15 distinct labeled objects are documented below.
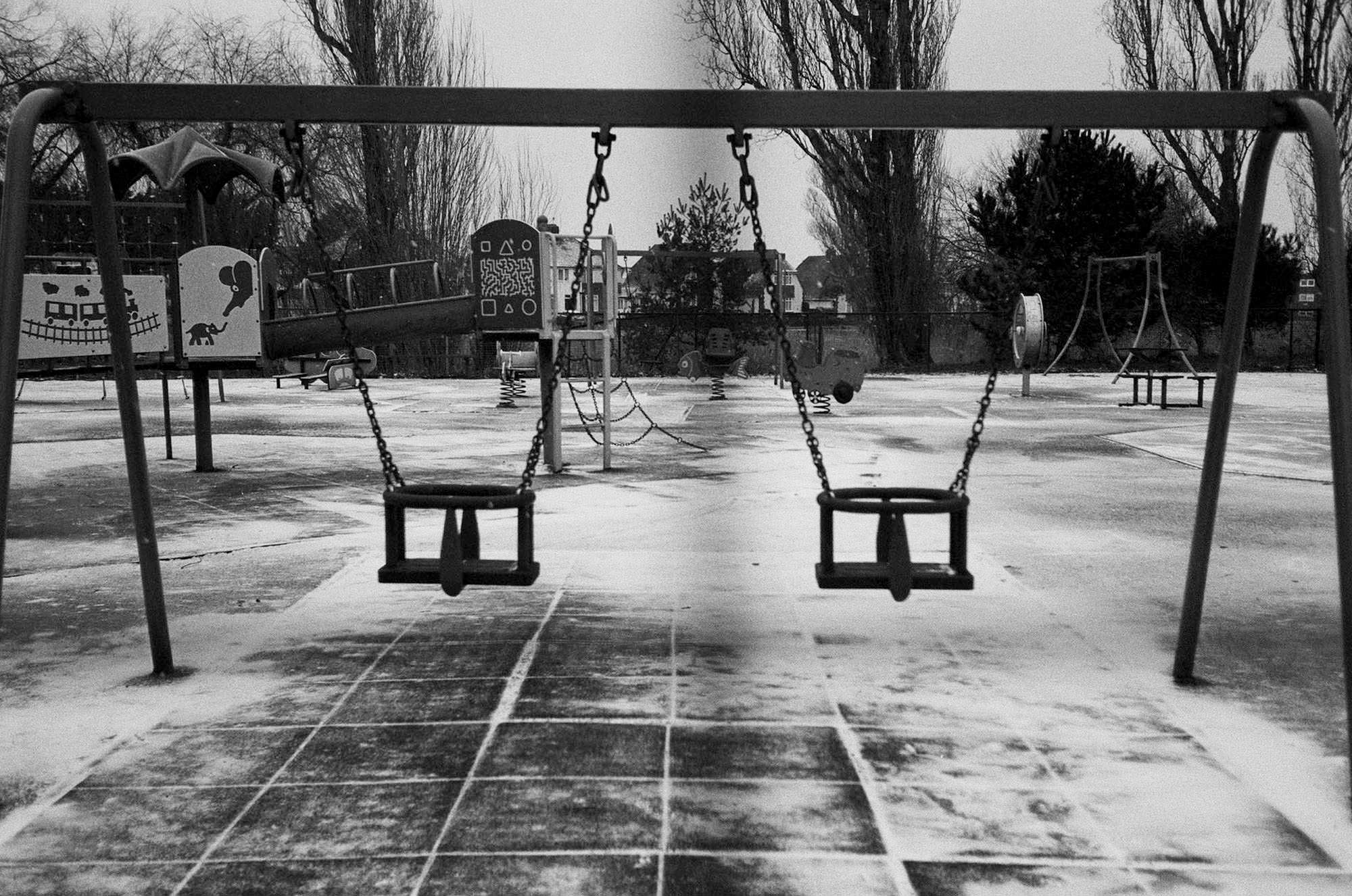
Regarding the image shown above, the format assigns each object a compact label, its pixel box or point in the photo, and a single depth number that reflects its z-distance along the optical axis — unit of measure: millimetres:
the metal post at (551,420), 9578
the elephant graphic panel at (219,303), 9836
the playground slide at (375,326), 10992
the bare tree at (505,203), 24484
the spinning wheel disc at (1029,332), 17031
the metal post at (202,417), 9727
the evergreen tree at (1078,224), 28188
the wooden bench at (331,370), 20156
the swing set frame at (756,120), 3393
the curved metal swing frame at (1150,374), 15345
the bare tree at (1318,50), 28250
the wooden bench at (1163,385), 15180
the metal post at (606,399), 9562
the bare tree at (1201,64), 28859
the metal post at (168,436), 10644
